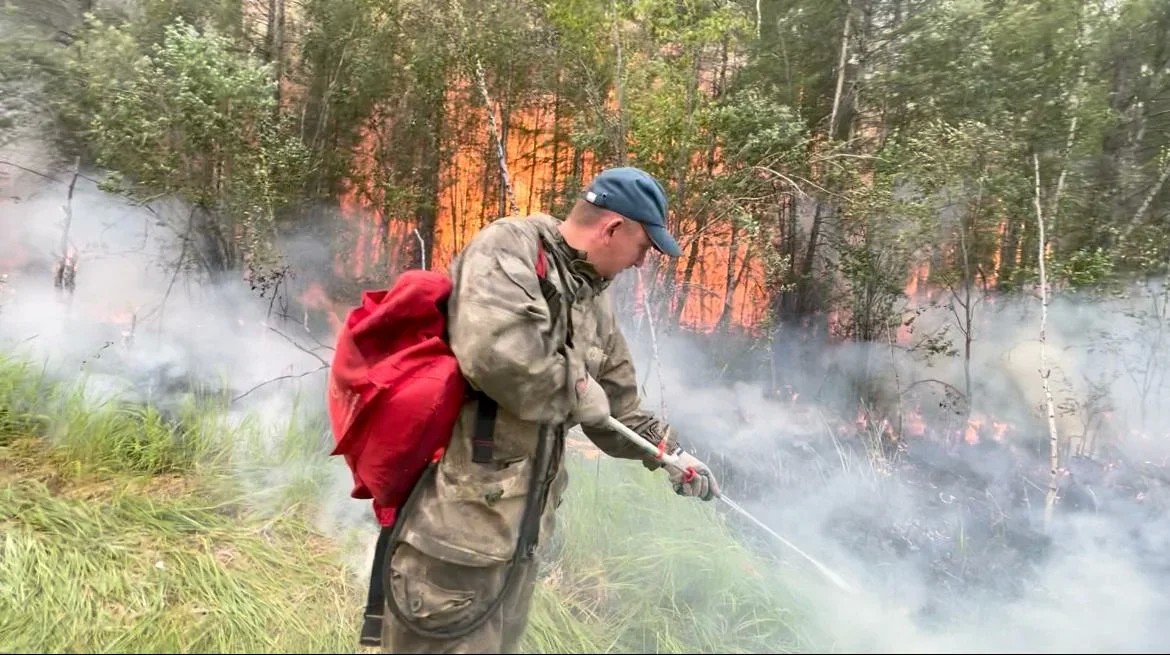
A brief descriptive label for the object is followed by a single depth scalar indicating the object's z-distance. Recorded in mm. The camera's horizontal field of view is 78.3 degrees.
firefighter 1516
